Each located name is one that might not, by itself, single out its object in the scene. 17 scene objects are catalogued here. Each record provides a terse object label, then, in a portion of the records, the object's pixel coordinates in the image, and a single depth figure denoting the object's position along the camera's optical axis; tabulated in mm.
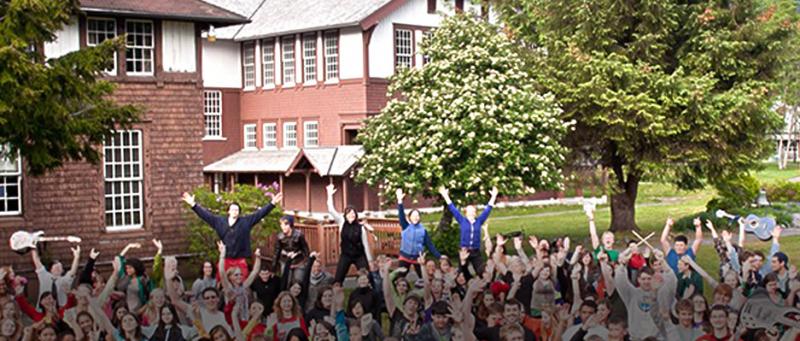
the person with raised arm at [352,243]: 15109
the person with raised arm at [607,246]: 12820
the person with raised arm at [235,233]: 13953
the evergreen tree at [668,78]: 26234
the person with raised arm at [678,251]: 12219
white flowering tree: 22641
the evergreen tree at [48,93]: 14844
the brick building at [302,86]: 36281
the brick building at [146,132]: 22031
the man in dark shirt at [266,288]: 11602
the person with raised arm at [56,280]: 11156
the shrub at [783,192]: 38406
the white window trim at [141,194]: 22531
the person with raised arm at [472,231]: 15695
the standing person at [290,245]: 14344
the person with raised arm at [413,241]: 14992
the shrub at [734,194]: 32031
